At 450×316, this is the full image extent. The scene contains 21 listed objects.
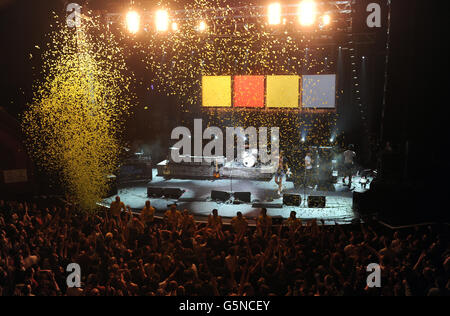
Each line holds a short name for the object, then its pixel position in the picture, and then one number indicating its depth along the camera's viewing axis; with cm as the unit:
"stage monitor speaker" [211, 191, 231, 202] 1113
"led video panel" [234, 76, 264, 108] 1675
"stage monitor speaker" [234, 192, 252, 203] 1097
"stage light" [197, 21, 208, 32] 1275
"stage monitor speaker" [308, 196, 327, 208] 1026
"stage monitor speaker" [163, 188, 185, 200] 1166
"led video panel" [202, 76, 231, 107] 1716
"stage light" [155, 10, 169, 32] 1146
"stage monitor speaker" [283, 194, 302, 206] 1044
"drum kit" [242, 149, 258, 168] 1452
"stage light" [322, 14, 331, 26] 1179
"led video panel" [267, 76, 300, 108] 1612
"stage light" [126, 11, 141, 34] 1148
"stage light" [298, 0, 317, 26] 1030
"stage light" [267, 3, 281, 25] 1029
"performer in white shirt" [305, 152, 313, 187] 1255
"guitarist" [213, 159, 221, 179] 1445
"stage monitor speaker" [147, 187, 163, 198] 1178
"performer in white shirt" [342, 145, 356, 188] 1274
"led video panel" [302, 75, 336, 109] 1584
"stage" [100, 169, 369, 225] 978
